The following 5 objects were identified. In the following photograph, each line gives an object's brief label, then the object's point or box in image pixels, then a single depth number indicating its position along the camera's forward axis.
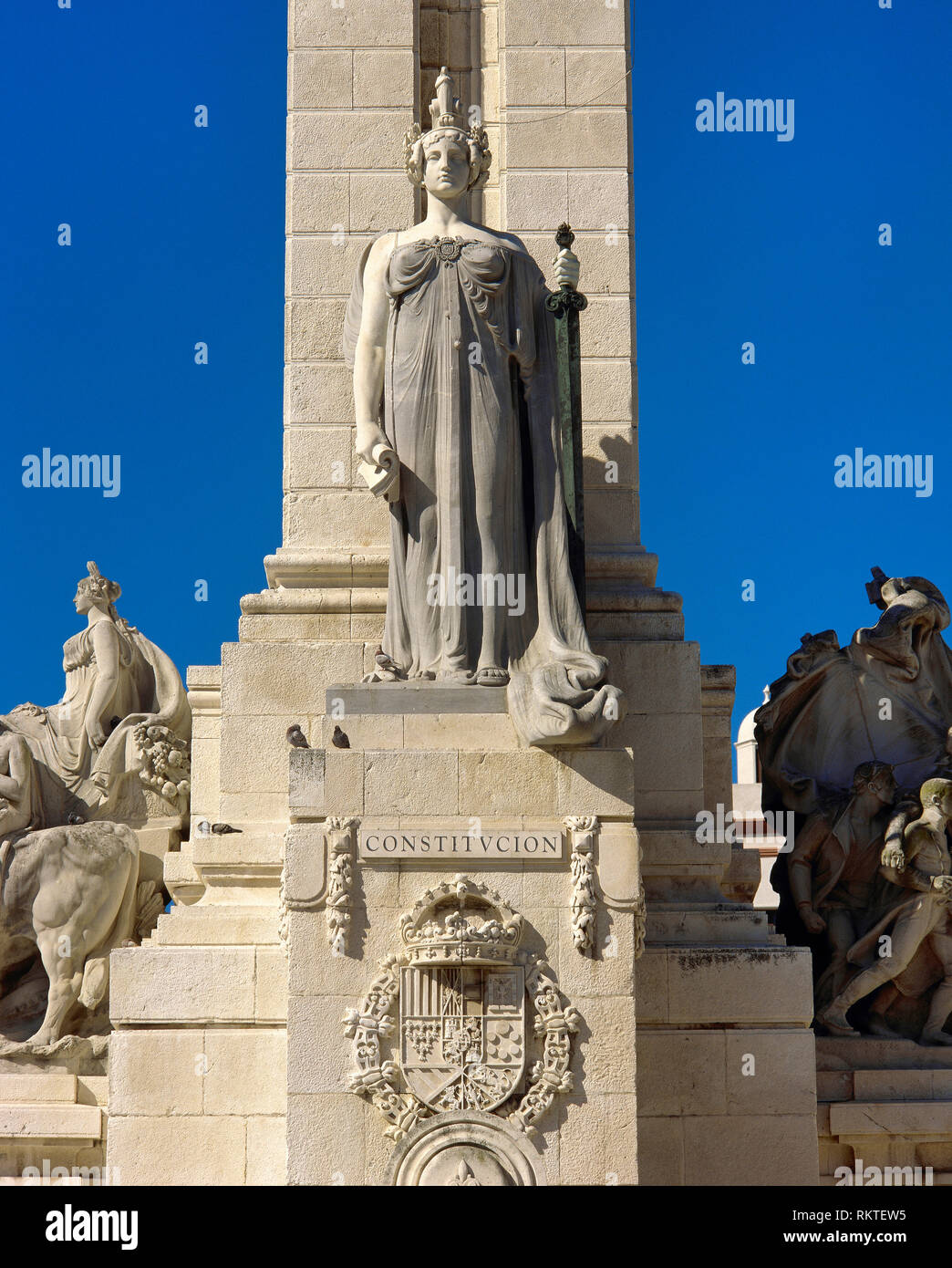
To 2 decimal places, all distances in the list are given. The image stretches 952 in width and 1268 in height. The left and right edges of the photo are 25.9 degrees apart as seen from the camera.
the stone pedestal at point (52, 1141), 14.95
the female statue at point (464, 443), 14.18
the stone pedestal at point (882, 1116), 15.00
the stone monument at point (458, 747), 12.87
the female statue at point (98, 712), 17.48
